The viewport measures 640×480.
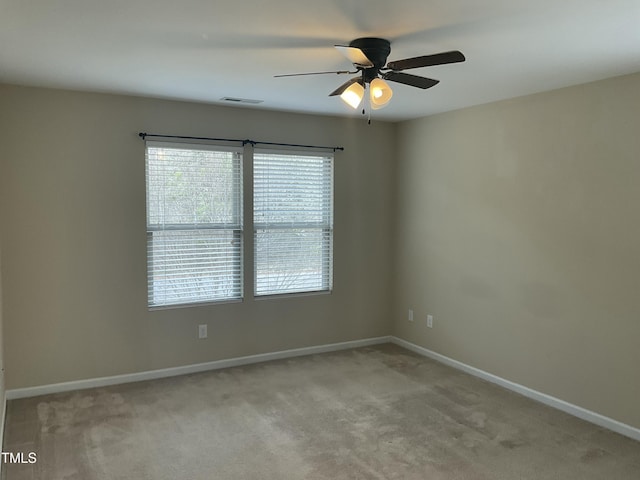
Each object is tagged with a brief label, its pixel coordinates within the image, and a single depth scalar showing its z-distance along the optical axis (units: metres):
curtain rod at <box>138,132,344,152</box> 4.11
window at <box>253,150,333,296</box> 4.72
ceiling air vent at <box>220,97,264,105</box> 4.13
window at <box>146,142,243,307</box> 4.25
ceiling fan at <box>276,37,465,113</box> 2.42
